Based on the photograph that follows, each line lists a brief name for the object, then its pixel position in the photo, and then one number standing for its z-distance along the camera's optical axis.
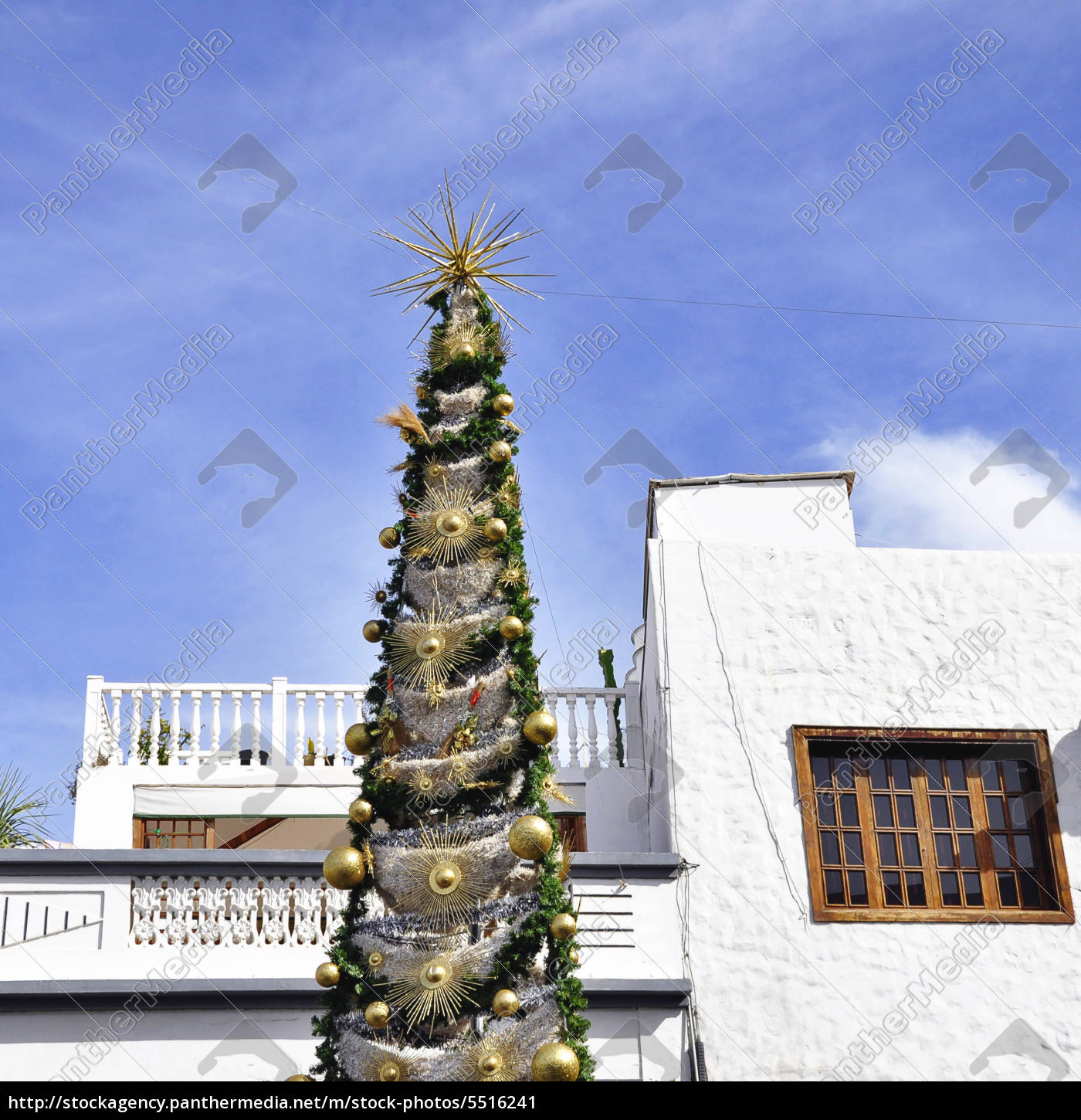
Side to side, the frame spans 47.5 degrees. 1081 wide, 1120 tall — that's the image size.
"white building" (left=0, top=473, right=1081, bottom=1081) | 8.77
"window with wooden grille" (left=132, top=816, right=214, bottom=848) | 12.82
